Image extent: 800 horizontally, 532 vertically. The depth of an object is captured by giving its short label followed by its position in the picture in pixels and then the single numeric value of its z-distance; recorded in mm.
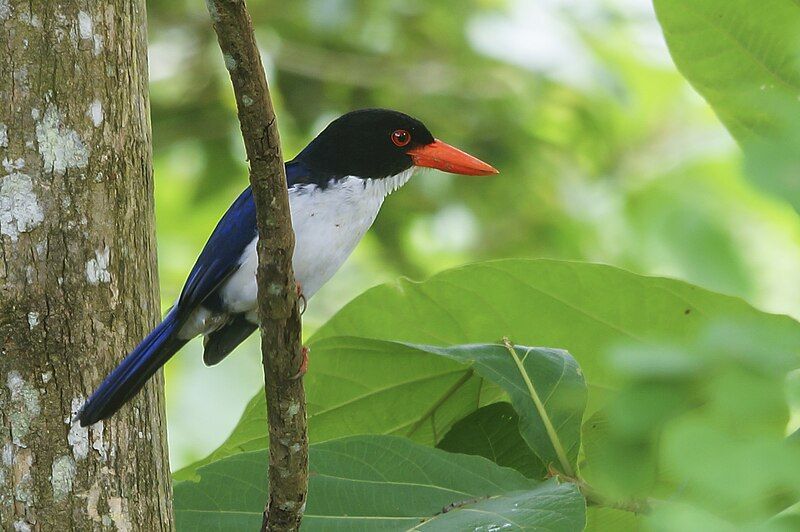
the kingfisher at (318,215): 5773
